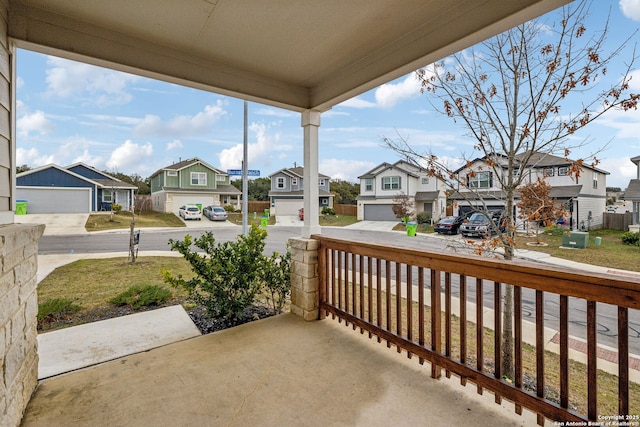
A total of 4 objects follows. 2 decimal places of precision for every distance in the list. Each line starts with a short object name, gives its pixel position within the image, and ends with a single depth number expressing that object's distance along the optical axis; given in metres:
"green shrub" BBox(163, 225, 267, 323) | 3.08
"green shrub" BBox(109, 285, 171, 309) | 3.88
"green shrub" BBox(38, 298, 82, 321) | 3.44
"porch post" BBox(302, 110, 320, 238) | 3.33
